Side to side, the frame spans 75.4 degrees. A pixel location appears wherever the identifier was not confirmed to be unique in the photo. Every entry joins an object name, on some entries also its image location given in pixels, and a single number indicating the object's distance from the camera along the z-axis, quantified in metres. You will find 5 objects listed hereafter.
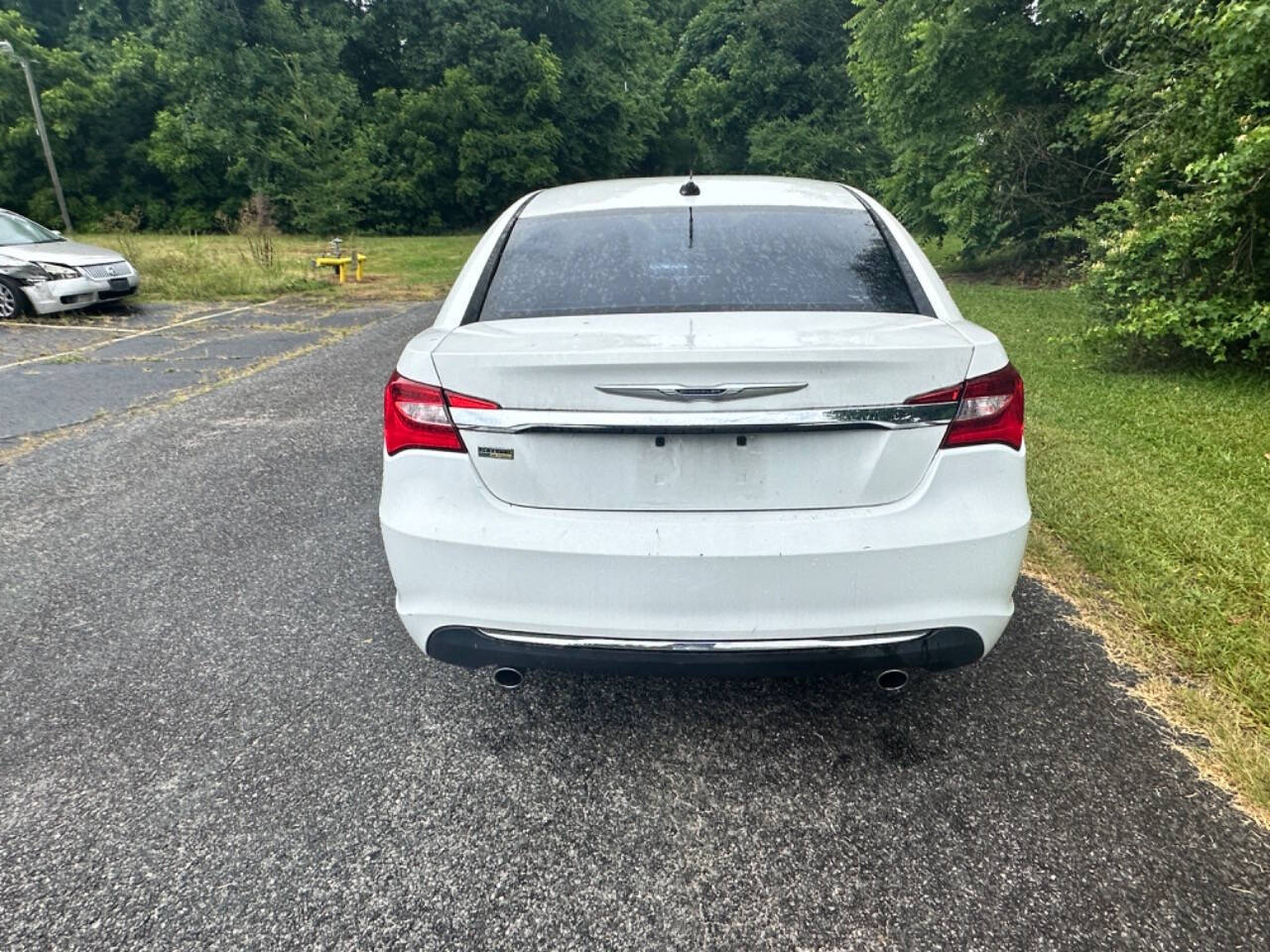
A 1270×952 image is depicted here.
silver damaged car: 11.65
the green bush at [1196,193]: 5.89
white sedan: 2.03
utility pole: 22.34
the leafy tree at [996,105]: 13.62
